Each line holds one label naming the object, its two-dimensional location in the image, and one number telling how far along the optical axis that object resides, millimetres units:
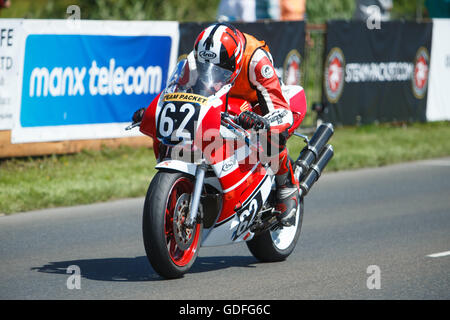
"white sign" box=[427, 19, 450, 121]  17469
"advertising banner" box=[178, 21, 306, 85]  14539
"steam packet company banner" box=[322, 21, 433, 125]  15578
